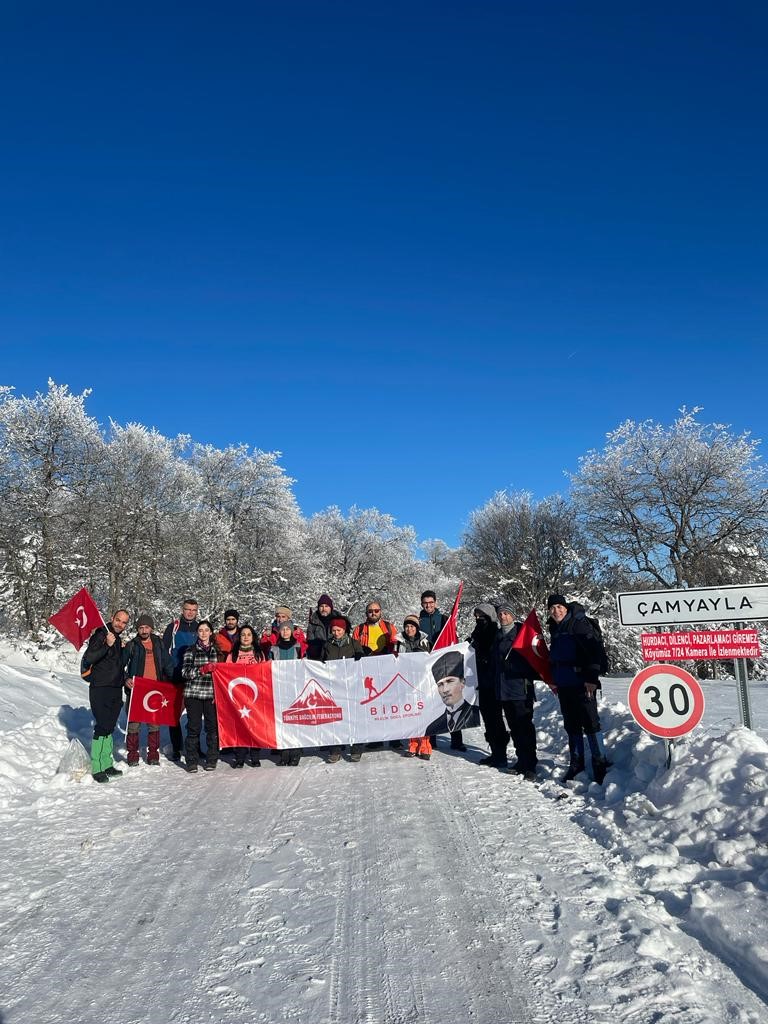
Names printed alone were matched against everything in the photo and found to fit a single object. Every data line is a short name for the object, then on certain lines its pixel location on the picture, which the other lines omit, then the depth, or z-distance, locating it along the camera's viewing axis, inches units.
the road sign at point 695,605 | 270.2
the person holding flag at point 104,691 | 329.7
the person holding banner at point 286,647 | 404.8
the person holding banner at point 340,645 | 397.4
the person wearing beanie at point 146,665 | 367.6
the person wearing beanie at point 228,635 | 390.9
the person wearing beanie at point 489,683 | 353.1
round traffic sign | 255.6
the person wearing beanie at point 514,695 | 324.5
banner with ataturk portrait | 375.6
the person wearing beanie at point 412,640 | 405.1
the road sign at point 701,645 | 266.7
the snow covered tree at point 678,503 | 1214.9
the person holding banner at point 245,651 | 389.0
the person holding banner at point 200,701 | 359.9
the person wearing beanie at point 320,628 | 419.5
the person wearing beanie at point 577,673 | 296.0
